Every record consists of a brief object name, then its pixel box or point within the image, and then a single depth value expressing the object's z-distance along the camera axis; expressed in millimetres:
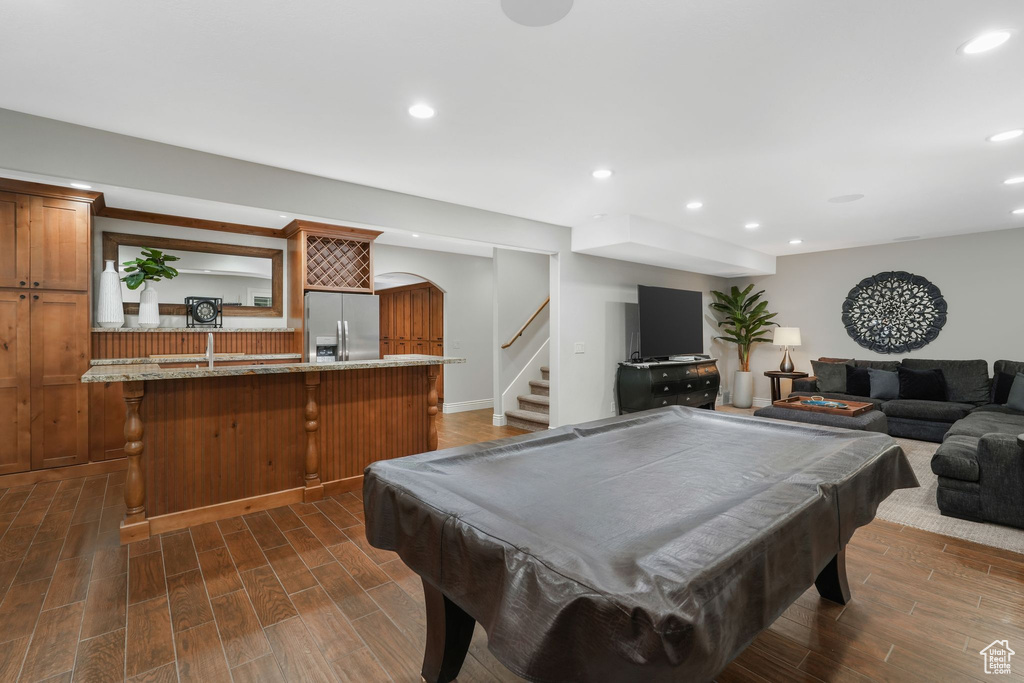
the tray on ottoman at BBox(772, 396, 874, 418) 4414
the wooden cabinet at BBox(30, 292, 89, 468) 3645
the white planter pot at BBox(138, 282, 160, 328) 4504
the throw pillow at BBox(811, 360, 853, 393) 5801
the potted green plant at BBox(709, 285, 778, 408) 7262
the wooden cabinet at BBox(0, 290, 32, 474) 3508
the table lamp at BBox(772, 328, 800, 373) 6512
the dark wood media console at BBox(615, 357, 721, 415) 5461
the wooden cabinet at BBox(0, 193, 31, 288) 3484
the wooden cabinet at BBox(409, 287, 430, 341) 7699
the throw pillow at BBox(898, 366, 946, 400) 5152
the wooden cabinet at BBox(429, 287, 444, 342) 7363
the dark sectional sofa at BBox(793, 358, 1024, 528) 2797
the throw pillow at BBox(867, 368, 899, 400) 5352
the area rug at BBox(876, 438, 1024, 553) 2691
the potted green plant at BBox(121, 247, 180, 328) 4398
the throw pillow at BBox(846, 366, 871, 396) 5633
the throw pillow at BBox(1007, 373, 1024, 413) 4320
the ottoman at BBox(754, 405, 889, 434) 4168
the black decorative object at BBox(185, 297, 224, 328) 4934
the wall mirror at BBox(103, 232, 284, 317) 4594
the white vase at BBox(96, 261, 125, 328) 4211
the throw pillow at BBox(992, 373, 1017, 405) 4727
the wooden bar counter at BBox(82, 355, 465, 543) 2746
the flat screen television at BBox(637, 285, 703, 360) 5746
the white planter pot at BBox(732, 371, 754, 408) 7250
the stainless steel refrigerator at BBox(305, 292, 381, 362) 5141
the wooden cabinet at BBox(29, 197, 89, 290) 3605
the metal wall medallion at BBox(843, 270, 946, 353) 5883
